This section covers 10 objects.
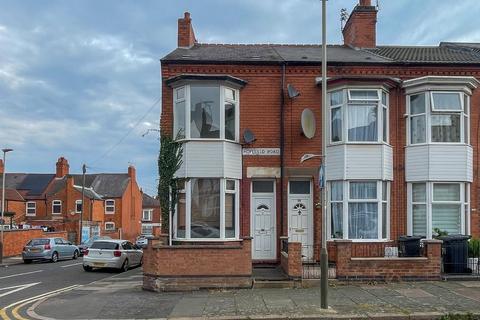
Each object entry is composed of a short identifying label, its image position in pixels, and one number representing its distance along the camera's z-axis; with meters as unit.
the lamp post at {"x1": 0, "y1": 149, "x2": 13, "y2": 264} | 31.73
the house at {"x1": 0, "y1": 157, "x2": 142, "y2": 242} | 57.09
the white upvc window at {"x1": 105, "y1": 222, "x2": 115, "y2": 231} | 63.12
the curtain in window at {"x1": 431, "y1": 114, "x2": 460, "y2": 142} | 17.31
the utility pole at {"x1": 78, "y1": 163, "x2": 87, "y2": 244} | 50.29
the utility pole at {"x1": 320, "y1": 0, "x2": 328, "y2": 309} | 11.16
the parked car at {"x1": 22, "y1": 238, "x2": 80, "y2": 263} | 32.34
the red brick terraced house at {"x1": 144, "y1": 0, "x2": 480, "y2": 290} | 16.97
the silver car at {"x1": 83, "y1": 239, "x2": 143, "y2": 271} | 24.66
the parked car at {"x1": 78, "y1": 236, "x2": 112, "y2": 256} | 41.16
